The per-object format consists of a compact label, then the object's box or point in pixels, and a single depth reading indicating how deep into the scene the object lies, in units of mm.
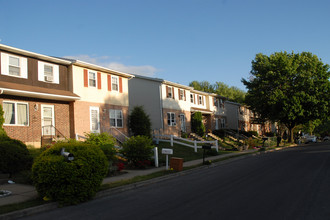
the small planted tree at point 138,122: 23547
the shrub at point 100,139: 14290
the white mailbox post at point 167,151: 13220
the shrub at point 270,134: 56188
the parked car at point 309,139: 48719
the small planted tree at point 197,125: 34312
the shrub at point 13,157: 11008
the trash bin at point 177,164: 13555
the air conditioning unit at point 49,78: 18303
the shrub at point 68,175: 7430
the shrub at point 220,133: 38281
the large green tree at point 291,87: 34594
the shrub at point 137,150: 14617
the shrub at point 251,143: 30533
